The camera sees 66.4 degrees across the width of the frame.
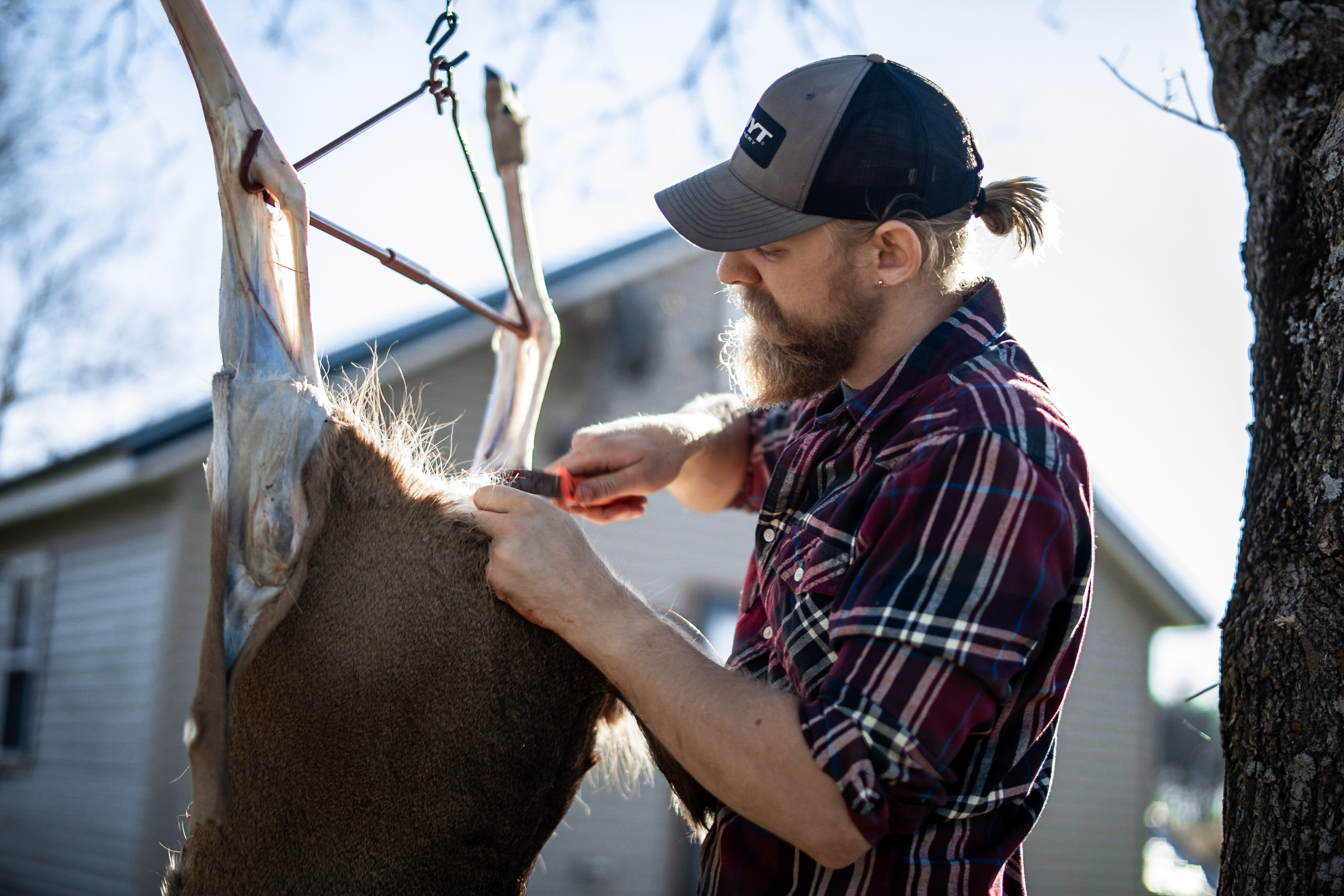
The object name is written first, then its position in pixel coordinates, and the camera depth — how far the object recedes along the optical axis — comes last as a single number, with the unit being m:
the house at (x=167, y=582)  7.79
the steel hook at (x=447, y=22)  2.03
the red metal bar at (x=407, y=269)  1.92
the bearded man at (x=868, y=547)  1.44
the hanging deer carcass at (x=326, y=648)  1.64
